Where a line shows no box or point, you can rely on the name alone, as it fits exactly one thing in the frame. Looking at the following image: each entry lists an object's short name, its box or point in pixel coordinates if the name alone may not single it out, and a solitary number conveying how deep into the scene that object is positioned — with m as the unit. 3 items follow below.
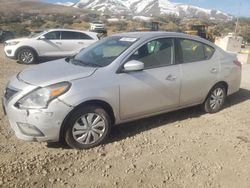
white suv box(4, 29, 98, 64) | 7.89
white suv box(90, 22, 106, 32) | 23.25
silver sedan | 2.67
